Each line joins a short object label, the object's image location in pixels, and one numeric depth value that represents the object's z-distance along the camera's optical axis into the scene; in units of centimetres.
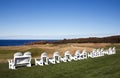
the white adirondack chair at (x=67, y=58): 871
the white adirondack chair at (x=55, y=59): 831
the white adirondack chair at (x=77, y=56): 917
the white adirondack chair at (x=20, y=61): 721
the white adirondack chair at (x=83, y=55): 963
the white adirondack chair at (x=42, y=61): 783
